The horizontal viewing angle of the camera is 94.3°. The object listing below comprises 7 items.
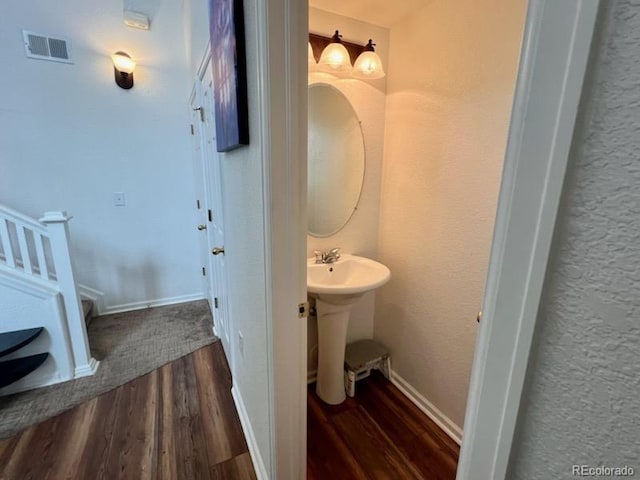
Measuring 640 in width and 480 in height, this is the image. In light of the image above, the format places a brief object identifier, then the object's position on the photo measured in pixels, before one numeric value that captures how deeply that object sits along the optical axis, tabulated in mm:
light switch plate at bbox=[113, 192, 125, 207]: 2738
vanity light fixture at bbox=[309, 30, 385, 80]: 1533
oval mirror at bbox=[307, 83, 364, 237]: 1700
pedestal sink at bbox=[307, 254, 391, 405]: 1628
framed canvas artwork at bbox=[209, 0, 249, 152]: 973
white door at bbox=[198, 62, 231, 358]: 1843
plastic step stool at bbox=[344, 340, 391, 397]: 1835
